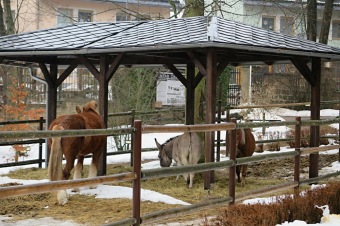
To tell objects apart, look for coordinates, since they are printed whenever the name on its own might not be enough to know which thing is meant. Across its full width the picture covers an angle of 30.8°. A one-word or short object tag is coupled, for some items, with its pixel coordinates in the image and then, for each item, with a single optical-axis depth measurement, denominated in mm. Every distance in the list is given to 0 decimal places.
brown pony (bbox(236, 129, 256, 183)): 12094
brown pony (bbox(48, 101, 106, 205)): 8922
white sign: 23266
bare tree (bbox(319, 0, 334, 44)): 24734
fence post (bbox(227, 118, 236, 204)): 7695
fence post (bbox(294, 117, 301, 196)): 9195
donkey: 12000
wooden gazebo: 10758
